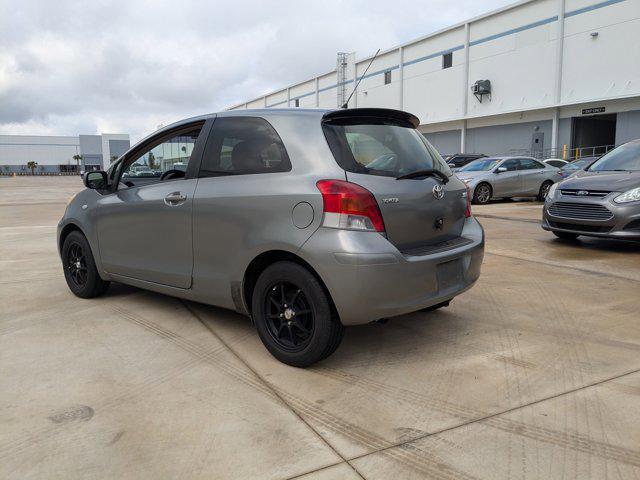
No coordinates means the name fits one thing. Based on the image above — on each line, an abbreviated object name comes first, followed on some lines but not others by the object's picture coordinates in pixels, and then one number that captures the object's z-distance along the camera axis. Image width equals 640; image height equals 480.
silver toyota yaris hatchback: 3.16
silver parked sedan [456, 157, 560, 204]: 15.40
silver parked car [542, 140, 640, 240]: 6.92
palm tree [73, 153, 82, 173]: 109.12
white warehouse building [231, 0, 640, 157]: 27.78
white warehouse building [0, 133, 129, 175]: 107.75
